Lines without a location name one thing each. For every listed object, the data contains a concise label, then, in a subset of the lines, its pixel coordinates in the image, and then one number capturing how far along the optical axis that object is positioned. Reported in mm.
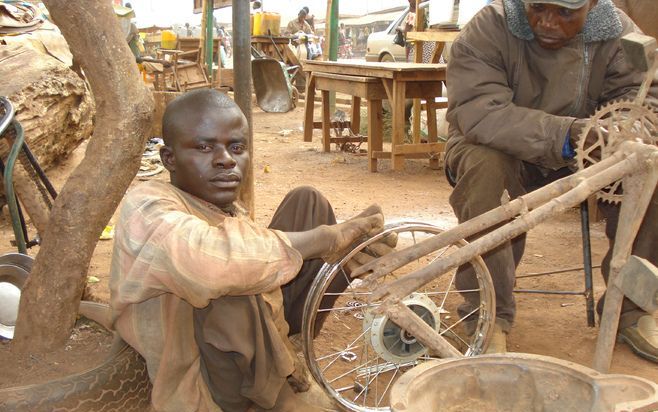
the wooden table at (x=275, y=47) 14719
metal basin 1662
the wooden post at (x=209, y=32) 13955
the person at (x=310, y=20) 20016
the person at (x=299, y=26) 19031
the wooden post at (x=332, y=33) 10328
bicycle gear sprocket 2117
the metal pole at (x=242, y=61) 3939
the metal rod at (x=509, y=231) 1830
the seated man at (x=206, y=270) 1779
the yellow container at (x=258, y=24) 15711
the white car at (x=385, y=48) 14523
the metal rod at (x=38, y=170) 2936
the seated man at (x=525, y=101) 2764
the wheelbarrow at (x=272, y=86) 12320
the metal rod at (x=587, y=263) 2887
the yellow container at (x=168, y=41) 17906
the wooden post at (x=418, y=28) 8789
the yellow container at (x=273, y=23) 15807
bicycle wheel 2289
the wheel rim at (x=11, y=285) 2801
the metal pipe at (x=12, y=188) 2602
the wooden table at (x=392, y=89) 6488
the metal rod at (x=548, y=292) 3023
